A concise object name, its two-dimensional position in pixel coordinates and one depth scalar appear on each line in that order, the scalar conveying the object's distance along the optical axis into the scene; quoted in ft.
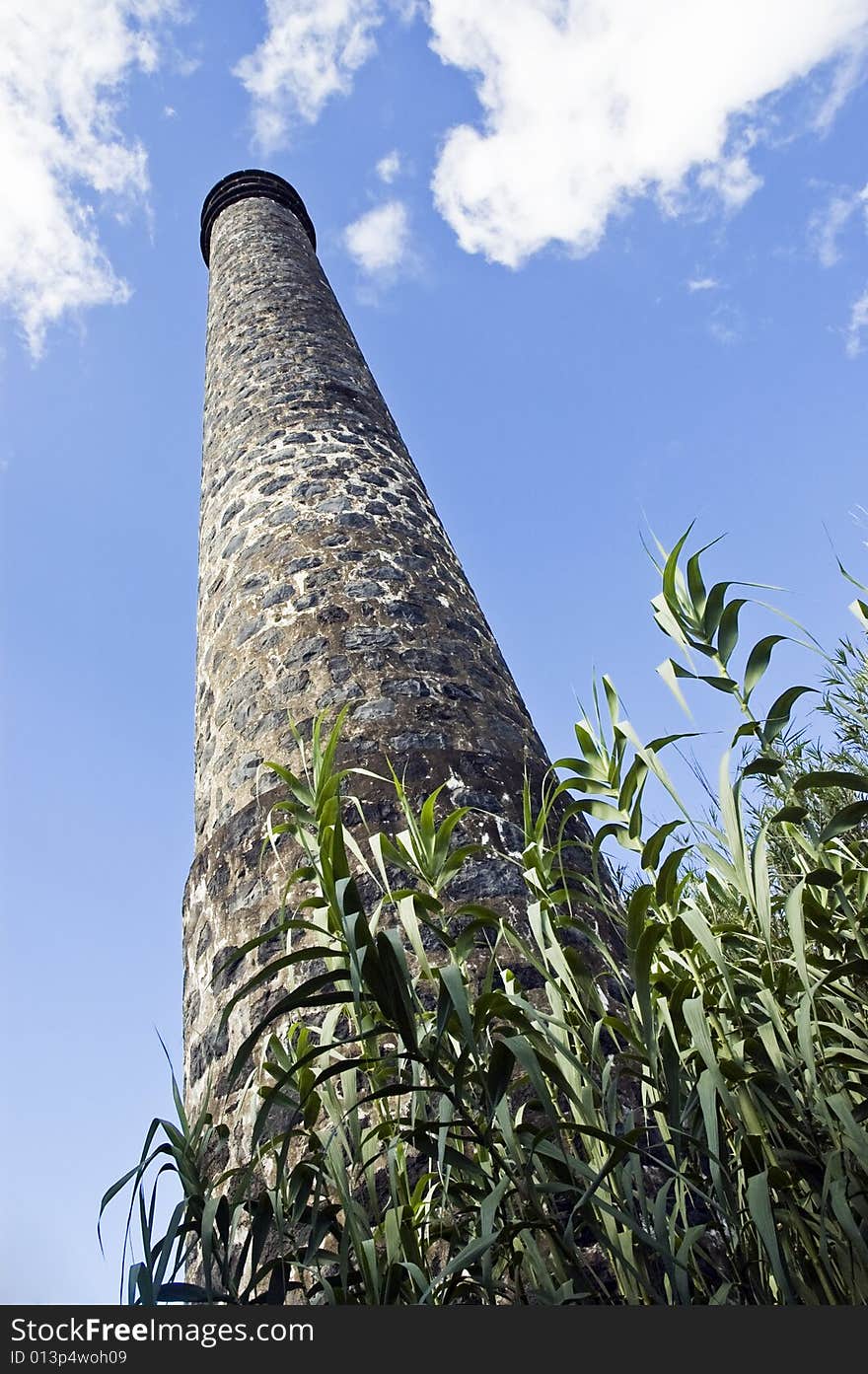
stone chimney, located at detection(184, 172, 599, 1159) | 9.96
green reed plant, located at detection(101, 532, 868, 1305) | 4.59
